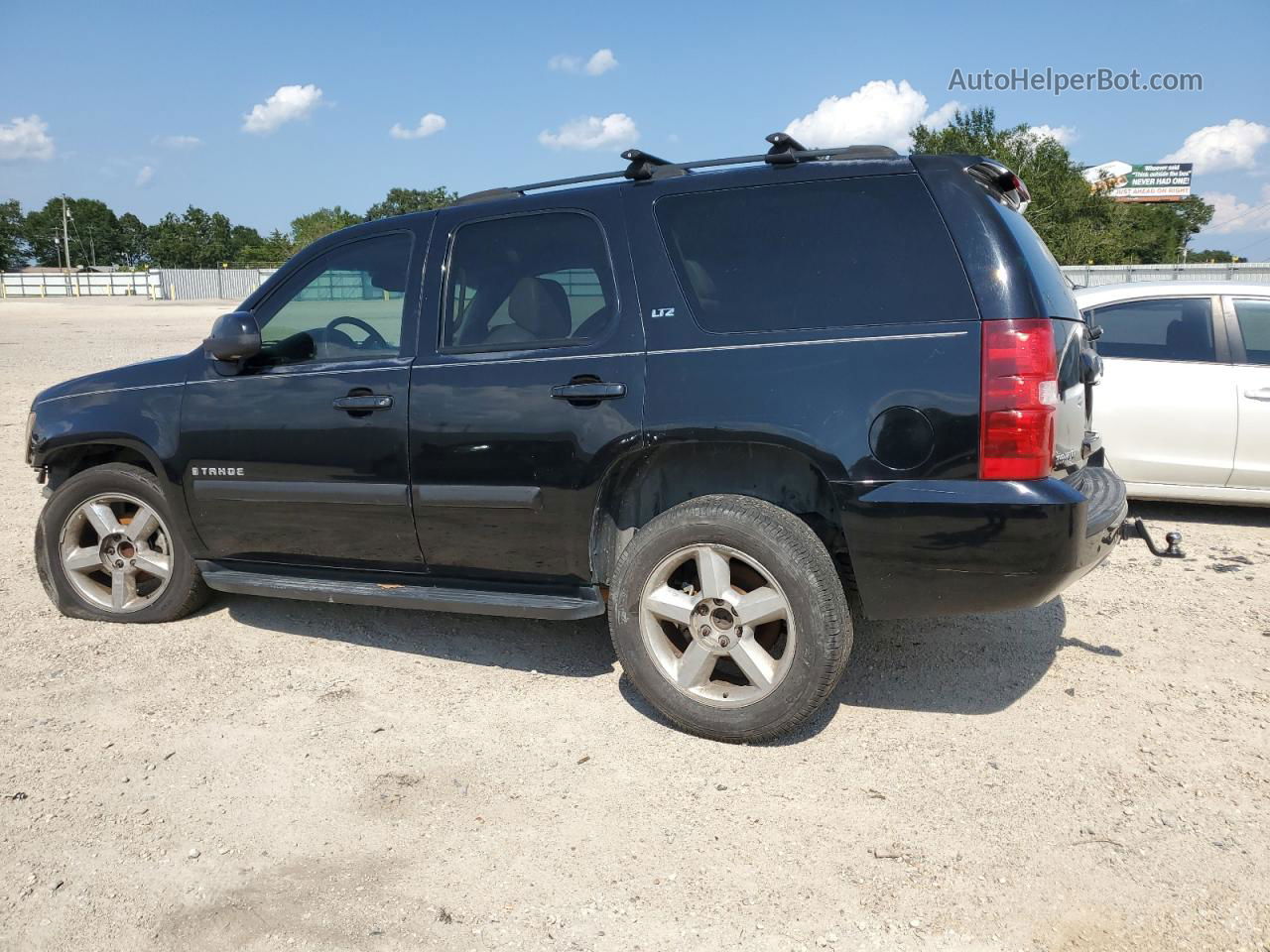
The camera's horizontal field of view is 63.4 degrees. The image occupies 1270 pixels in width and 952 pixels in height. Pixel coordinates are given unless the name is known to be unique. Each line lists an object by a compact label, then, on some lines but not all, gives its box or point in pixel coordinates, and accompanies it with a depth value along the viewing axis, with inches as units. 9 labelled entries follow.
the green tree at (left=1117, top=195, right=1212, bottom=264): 2528.5
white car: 246.2
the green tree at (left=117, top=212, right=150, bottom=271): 5177.2
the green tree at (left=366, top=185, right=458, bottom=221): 3345.7
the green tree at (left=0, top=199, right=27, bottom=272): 4687.5
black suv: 125.2
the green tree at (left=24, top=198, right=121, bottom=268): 4980.3
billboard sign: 3225.9
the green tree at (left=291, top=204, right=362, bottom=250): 3595.0
